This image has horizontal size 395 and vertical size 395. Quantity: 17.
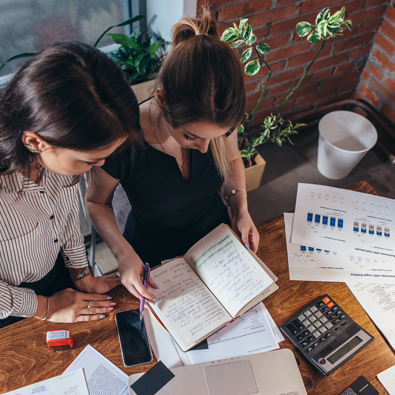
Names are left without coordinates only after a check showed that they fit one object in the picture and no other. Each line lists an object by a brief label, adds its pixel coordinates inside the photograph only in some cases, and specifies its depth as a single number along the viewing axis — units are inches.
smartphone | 36.1
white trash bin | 83.3
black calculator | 36.7
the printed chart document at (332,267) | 43.6
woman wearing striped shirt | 26.0
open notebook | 36.8
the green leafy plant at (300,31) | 55.4
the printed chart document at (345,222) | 46.7
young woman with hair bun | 35.1
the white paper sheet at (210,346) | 36.2
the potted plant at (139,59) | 60.0
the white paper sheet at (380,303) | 39.9
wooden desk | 35.0
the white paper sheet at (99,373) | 34.1
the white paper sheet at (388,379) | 35.5
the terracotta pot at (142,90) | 59.4
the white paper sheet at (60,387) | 33.4
